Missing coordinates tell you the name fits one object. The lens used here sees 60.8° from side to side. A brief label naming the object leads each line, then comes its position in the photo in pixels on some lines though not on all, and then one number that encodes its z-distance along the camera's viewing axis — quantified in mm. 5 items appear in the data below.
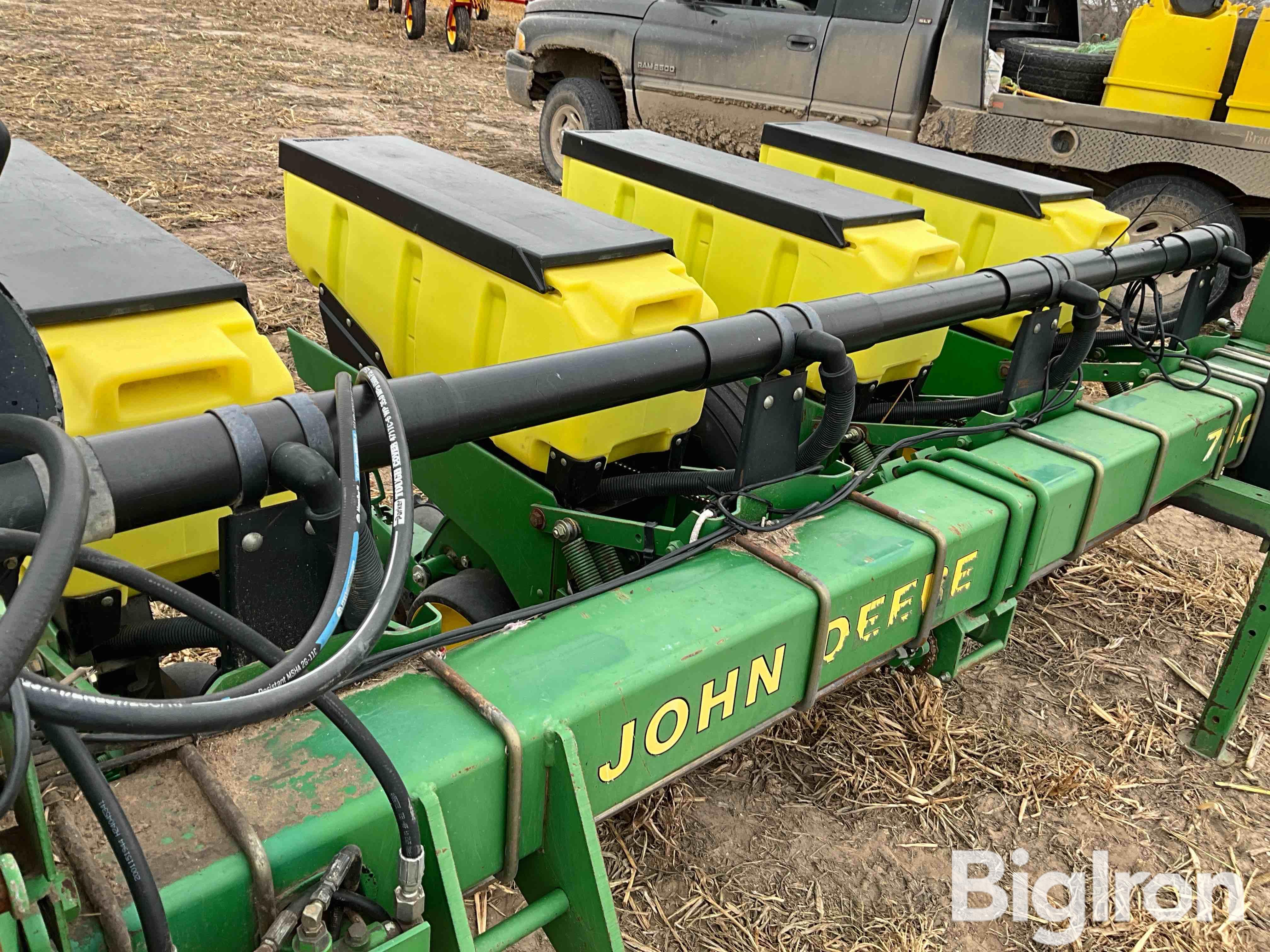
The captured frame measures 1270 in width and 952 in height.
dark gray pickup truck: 6066
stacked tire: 6438
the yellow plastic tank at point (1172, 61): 5871
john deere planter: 1195
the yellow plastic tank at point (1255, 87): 5672
